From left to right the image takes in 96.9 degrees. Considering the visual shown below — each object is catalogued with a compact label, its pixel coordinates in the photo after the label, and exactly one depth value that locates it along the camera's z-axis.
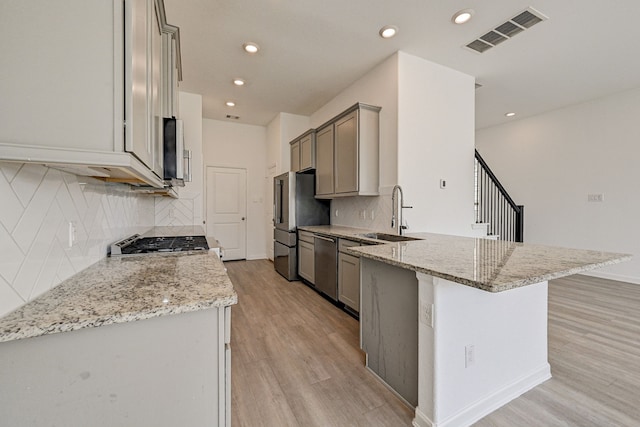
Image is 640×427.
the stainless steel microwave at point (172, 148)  1.72
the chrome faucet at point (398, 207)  3.15
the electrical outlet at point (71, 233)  1.18
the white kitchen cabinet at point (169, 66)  1.80
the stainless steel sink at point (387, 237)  2.99
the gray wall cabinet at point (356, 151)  3.48
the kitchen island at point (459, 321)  1.41
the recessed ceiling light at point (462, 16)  2.56
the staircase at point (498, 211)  4.53
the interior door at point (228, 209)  5.94
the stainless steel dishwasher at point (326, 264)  3.36
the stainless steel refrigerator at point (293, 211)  4.44
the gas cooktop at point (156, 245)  1.77
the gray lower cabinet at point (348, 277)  2.93
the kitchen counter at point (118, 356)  0.78
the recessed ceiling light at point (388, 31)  2.81
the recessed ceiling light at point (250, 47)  3.15
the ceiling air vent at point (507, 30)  2.62
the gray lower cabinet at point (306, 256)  3.95
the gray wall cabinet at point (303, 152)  4.43
